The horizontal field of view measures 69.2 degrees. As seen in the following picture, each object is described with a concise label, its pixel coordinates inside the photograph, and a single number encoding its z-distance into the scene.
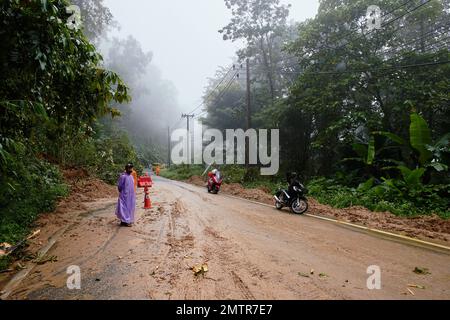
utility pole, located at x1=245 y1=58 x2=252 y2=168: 21.75
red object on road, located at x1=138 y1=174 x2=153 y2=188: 11.49
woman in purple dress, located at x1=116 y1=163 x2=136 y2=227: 8.12
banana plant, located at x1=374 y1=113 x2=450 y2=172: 10.77
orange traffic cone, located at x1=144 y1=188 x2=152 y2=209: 11.11
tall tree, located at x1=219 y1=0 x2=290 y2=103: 28.47
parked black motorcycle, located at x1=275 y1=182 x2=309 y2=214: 10.73
